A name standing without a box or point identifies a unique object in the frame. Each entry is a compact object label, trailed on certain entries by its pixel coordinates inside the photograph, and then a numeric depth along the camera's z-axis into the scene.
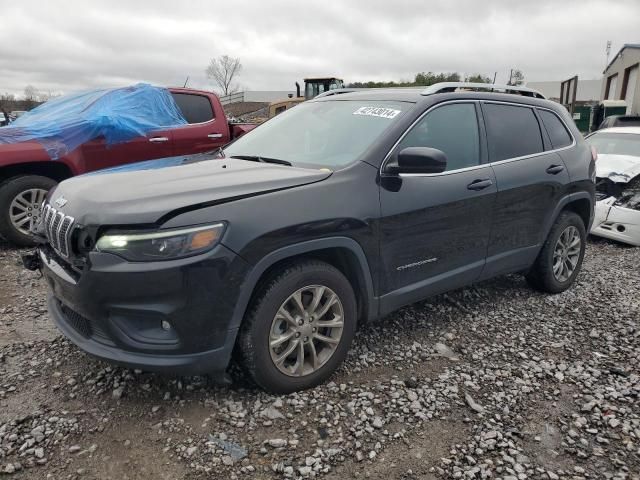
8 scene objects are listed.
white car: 6.23
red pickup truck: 5.39
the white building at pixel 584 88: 58.88
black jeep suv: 2.36
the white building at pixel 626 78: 27.01
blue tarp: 5.67
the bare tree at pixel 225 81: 74.81
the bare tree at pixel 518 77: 55.44
